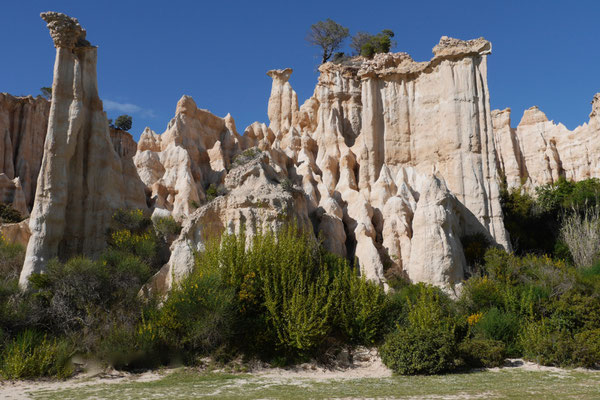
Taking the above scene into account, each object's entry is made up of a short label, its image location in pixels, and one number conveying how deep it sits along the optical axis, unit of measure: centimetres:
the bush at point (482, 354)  1814
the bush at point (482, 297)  2259
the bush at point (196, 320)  1845
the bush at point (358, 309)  2064
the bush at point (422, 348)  1716
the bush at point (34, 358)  1577
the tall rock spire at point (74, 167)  2286
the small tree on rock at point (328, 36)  5304
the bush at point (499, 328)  2006
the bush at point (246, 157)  3142
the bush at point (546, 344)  1808
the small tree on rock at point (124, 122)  6181
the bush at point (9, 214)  2915
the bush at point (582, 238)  2980
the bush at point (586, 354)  1772
